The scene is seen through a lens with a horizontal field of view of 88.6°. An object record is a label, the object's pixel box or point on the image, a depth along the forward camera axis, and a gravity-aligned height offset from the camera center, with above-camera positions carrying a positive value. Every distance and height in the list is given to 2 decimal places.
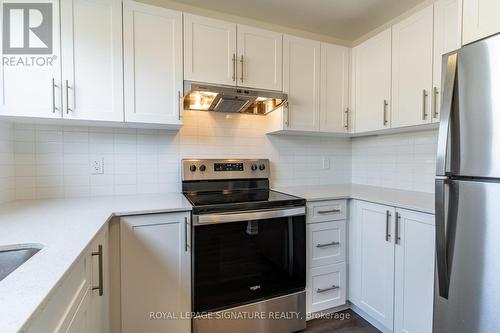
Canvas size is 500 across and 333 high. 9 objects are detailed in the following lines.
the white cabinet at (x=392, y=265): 1.48 -0.69
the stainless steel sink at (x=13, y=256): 0.88 -0.34
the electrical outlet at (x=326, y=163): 2.63 -0.02
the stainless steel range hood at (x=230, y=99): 1.75 +0.47
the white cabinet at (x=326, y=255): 1.89 -0.72
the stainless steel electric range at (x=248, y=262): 1.55 -0.67
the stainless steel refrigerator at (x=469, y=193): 1.02 -0.13
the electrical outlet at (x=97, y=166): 1.87 -0.05
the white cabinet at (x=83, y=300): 0.67 -0.47
